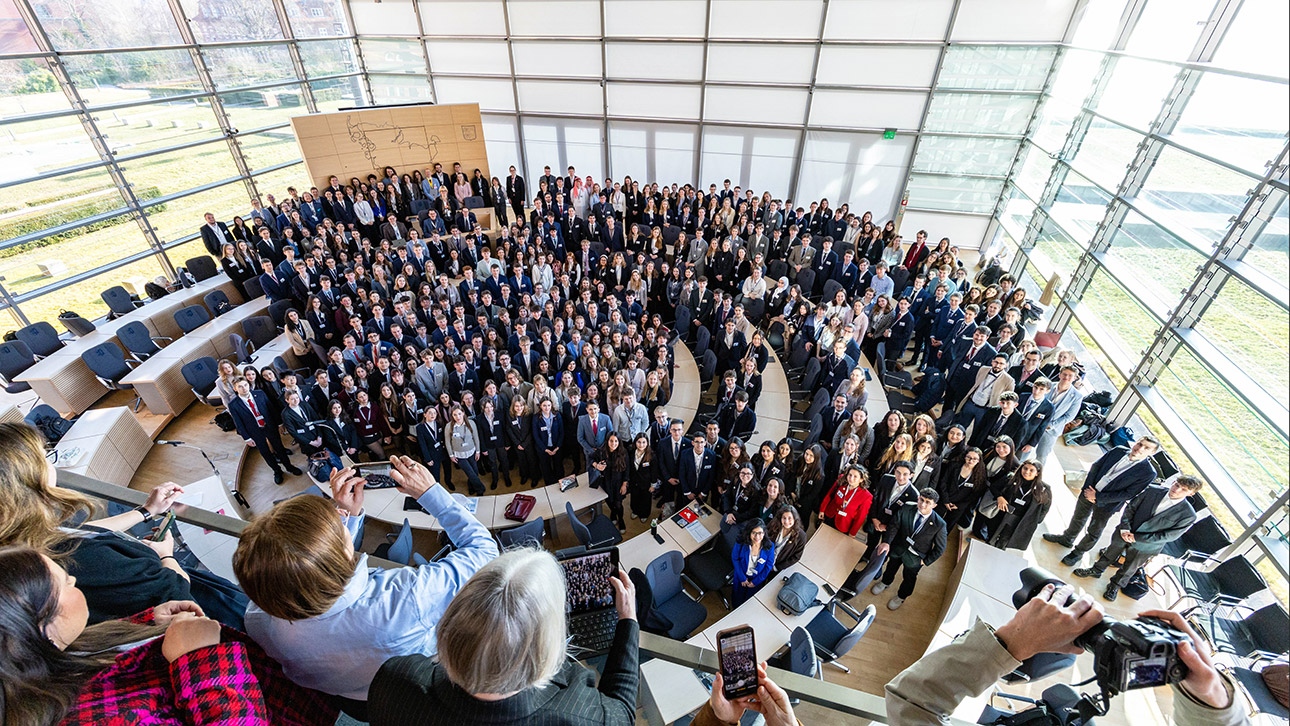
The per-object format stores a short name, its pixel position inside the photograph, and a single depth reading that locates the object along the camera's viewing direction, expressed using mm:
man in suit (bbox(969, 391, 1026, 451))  6438
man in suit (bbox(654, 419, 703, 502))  6109
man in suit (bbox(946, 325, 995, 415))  7598
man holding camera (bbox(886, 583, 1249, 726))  1376
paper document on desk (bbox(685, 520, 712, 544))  5543
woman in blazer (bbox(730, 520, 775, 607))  5000
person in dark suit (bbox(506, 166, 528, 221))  14180
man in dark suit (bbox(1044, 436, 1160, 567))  5375
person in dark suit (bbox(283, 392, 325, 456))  6668
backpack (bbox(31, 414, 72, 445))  6781
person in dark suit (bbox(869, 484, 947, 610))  5168
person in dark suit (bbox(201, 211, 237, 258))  10633
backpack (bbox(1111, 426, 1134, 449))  7512
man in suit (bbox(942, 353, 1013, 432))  6957
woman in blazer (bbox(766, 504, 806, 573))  4996
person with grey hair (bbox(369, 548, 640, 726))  1140
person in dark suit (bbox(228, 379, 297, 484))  6688
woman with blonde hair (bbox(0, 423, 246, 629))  1599
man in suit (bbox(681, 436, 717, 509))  6000
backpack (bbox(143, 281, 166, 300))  10001
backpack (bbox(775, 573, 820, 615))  4723
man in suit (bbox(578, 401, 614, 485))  6398
